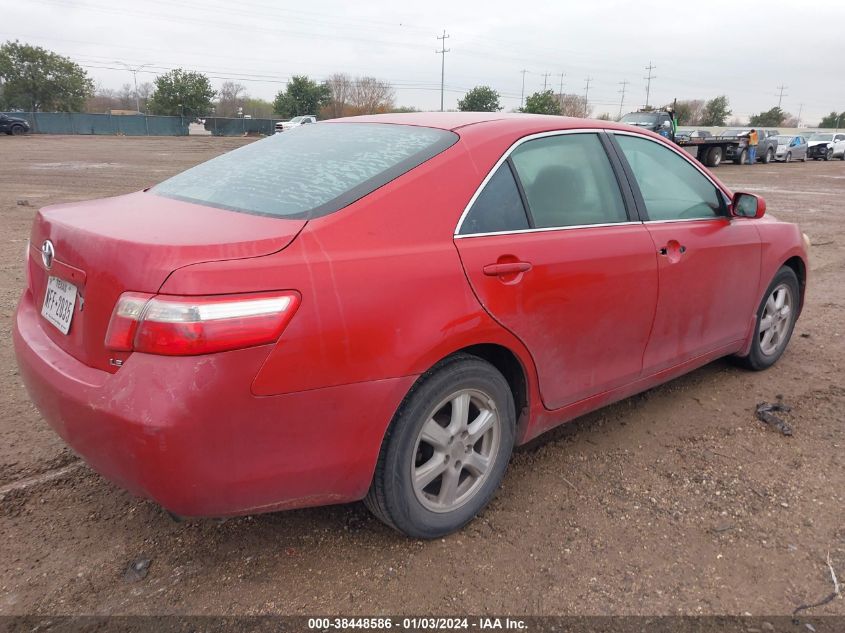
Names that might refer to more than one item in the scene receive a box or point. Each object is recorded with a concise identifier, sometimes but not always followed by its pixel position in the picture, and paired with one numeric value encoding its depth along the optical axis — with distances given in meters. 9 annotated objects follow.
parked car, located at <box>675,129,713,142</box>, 26.06
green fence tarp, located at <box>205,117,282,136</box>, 57.19
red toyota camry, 1.83
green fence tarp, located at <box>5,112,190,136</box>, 48.31
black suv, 40.19
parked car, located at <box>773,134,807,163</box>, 32.91
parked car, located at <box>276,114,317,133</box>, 38.56
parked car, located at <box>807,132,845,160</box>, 36.28
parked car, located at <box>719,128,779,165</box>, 28.32
